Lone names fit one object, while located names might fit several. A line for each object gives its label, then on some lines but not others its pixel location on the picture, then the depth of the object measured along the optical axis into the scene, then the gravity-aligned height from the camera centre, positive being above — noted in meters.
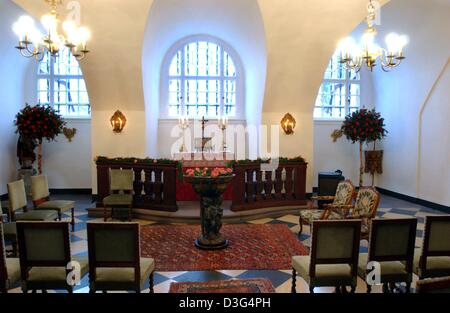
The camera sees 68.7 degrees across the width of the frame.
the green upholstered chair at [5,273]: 2.89 -1.19
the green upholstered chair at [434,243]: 3.09 -0.94
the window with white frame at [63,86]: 10.03 +1.75
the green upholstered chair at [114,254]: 2.80 -0.95
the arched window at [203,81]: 10.48 +2.00
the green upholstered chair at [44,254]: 2.79 -0.95
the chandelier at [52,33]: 4.25 +1.47
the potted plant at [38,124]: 8.23 +0.50
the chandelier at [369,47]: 4.80 +1.45
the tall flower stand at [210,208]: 4.82 -1.00
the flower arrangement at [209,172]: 4.81 -0.43
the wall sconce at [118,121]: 8.02 +0.54
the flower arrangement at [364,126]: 8.71 +0.46
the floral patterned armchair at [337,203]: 4.93 -0.92
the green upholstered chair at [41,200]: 5.66 -1.01
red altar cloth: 7.73 -1.18
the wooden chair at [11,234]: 4.18 -1.15
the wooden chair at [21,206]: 4.84 -0.97
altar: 7.70 -0.49
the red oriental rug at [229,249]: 4.51 -1.64
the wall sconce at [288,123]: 8.43 +0.52
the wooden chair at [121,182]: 6.61 -0.78
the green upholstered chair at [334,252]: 2.89 -0.96
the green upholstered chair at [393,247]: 2.91 -0.93
